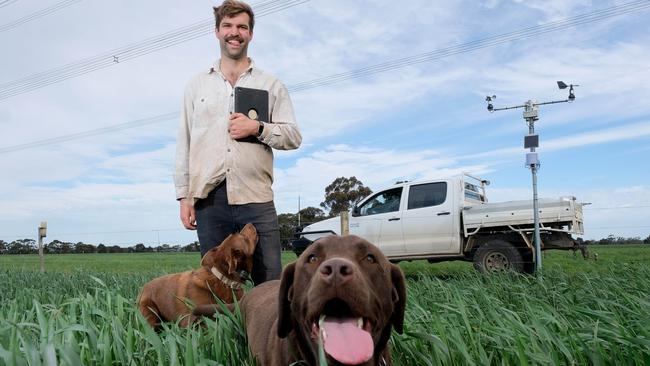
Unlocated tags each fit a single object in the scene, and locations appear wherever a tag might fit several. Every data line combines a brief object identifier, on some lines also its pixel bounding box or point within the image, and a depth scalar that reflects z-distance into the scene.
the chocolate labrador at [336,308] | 1.79
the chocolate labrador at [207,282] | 3.88
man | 3.72
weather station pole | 9.77
